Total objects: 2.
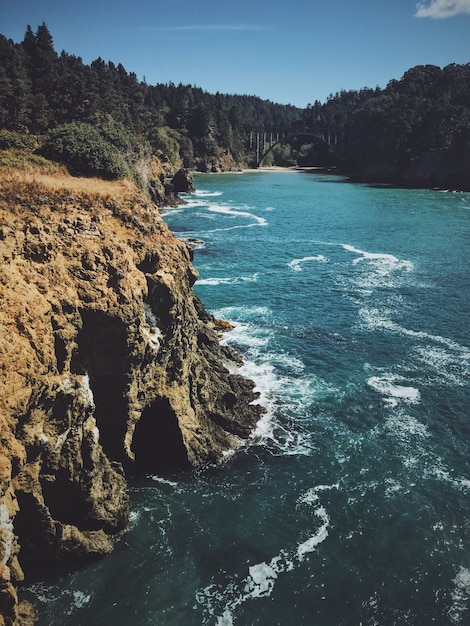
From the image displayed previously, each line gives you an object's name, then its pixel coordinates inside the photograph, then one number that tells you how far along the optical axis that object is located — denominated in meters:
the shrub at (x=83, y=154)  34.66
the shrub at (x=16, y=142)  40.53
